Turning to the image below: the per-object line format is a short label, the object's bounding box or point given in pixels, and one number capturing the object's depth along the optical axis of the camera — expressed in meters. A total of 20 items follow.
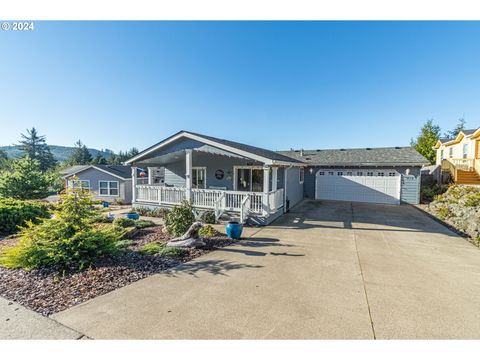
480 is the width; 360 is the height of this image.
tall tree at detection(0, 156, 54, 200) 15.23
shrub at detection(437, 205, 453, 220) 10.06
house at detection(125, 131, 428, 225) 9.67
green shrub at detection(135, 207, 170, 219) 11.21
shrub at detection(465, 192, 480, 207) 9.47
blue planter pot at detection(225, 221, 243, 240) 7.13
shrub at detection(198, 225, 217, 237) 7.51
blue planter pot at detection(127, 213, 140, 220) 9.98
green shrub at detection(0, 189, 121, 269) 4.84
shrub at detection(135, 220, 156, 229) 8.73
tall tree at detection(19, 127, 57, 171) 52.69
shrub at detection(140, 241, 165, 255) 5.88
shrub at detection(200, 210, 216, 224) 9.71
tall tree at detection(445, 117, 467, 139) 37.97
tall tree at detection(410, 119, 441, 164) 26.48
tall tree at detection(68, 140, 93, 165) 49.07
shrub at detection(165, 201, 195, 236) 7.14
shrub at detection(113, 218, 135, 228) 8.44
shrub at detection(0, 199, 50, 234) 8.30
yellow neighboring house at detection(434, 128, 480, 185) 15.20
